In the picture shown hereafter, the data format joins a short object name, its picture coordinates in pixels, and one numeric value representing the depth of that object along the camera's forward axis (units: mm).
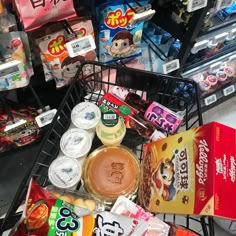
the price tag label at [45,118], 1241
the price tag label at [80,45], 1025
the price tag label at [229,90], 2016
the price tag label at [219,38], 1525
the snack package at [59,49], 1073
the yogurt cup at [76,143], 1010
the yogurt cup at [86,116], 1055
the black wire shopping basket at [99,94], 932
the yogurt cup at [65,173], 953
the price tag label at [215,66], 1825
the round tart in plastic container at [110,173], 977
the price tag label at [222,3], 1242
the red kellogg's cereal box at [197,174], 722
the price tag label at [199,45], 1443
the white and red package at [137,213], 865
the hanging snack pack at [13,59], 969
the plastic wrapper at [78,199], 922
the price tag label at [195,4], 1100
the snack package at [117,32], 1158
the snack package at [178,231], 840
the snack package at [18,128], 1276
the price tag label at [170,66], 1401
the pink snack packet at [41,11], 858
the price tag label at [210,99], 1938
